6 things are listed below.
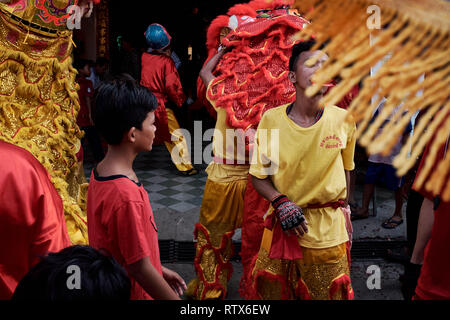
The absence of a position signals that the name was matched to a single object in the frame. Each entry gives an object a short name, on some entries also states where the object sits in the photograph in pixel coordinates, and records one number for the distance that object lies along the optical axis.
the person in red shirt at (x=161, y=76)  5.30
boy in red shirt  1.32
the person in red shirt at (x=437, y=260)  1.23
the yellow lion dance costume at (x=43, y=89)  1.81
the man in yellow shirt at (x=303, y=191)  1.71
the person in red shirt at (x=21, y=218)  1.28
